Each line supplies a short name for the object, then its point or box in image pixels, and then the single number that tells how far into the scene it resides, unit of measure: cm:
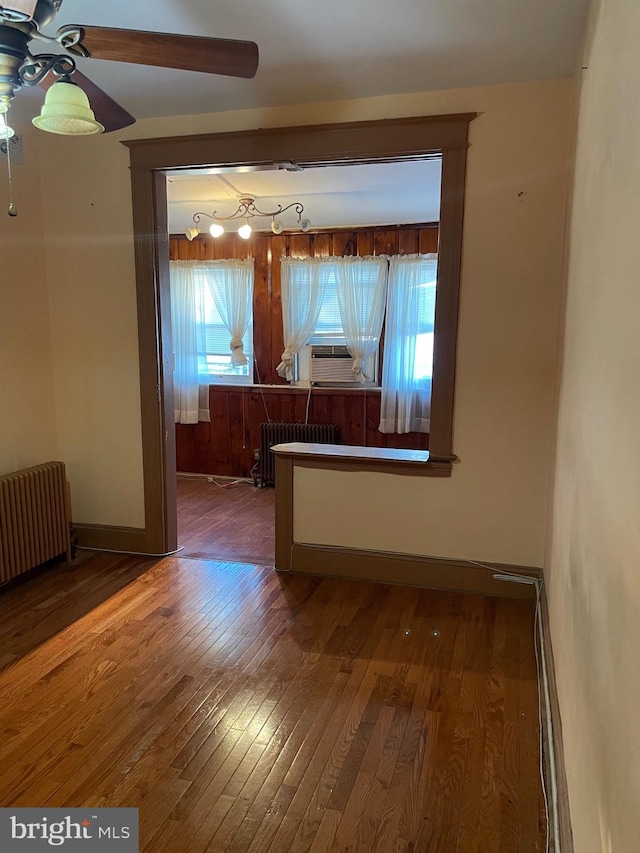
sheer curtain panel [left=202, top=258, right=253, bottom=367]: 599
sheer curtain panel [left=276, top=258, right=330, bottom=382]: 580
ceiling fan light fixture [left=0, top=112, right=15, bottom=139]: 191
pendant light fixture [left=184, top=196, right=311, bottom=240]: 472
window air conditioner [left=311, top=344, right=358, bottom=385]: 588
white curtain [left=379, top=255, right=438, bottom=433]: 555
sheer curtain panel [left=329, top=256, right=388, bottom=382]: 564
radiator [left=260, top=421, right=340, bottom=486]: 572
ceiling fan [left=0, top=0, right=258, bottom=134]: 162
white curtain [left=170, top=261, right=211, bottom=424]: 613
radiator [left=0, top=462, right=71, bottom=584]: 313
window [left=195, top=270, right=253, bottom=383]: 614
